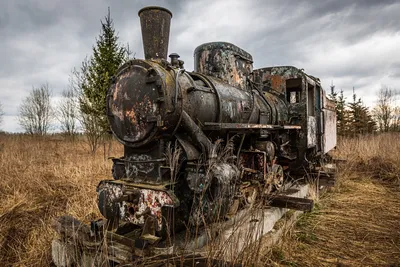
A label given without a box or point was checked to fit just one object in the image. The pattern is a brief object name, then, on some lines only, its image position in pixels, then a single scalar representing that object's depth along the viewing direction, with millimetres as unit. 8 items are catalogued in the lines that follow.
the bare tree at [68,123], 17859
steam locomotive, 2635
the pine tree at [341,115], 19734
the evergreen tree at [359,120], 20172
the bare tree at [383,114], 22672
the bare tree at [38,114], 23281
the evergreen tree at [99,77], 10000
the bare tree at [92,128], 11000
